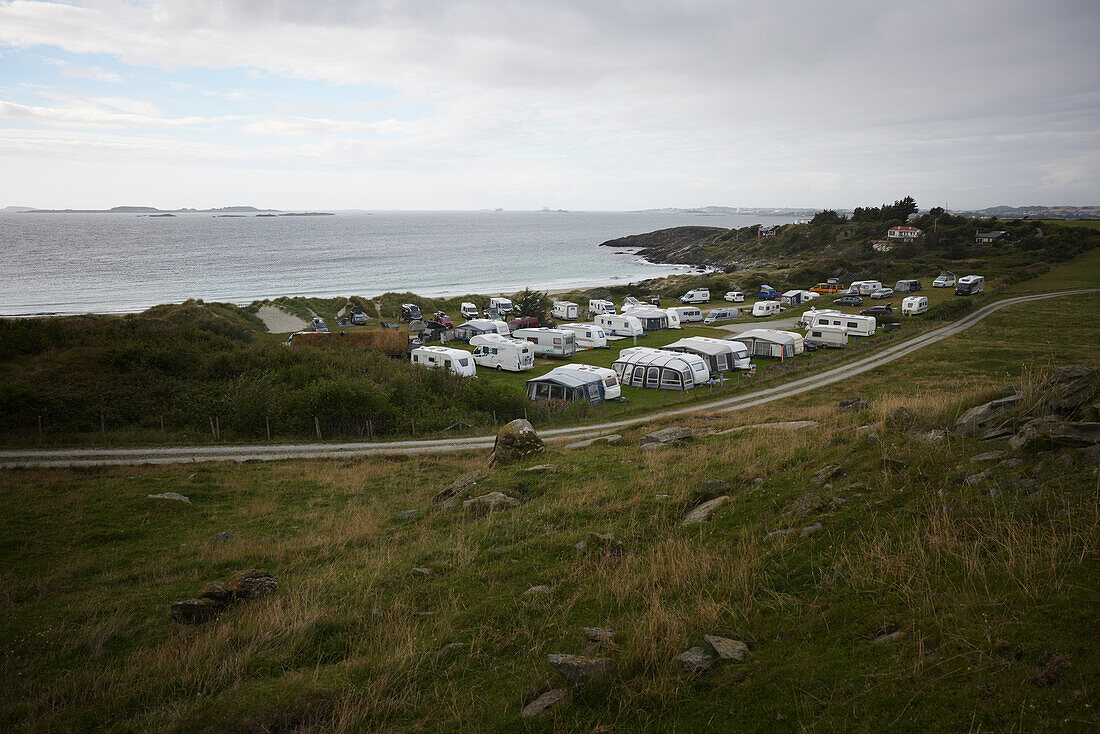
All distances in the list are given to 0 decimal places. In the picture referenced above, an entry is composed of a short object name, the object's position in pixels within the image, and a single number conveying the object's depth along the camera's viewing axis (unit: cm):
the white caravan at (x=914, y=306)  5134
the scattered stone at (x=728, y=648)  494
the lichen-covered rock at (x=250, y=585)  782
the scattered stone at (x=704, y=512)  837
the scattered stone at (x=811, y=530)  683
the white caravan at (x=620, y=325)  4728
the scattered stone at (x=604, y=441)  1796
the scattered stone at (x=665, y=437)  1598
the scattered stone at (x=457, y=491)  1245
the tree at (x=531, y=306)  5666
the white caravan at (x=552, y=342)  4038
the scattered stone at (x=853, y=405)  1756
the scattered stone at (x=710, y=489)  931
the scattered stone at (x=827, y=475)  847
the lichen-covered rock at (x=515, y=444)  1565
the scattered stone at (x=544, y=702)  465
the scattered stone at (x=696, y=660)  486
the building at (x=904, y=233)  9819
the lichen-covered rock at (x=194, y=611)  738
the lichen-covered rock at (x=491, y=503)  1110
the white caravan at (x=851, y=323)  4303
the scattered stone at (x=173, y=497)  1414
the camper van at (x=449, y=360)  3331
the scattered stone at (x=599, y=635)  543
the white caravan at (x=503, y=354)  3684
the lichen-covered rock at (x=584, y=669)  483
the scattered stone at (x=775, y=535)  697
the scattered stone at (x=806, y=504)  749
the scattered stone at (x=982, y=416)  870
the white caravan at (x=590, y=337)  4331
